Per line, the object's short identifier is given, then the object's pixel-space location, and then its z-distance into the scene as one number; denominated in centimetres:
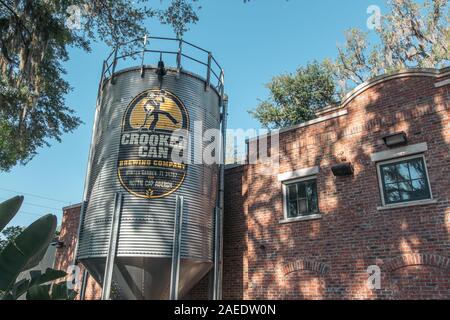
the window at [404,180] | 898
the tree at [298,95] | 2667
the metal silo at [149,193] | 914
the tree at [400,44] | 2266
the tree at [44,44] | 1052
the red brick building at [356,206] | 858
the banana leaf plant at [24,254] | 394
